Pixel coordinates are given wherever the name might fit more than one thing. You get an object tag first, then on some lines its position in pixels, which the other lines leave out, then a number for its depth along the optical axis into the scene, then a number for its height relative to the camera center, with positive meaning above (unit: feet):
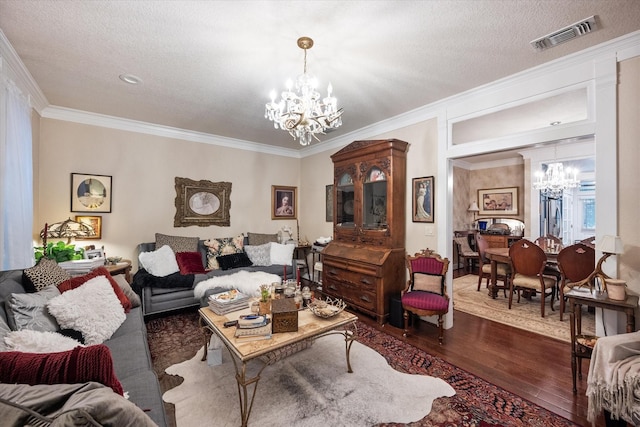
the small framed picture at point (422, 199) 11.34 +0.58
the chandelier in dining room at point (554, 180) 17.61 +2.22
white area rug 6.09 -4.61
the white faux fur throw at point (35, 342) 4.36 -2.20
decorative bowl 7.42 -2.79
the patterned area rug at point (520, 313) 10.69 -4.62
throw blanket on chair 5.01 -3.16
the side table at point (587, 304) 6.64 -2.37
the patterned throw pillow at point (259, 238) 16.28 -1.63
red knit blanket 3.10 -1.82
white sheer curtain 7.41 +0.99
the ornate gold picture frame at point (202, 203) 14.88 +0.52
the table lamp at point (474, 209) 23.49 +0.31
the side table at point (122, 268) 11.02 -2.34
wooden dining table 14.10 -2.72
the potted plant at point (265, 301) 7.59 -2.54
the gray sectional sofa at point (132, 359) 4.50 -3.18
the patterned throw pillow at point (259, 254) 15.08 -2.38
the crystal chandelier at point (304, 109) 7.12 +2.79
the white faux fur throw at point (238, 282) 11.71 -3.13
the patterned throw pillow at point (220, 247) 14.30 -1.96
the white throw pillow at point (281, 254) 15.37 -2.40
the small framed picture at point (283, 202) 18.28 +0.70
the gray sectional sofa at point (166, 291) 11.60 -3.49
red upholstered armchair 9.75 -3.06
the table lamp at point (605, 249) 6.88 -0.93
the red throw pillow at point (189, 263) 12.93 -2.48
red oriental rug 6.07 -4.64
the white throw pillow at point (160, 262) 12.12 -2.29
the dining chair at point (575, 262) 10.74 -2.02
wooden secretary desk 11.53 -0.87
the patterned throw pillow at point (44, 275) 6.67 -1.66
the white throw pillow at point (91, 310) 6.07 -2.40
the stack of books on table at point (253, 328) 6.39 -2.87
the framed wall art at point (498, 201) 21.52 +0.96
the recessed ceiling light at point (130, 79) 8.97 +4.51
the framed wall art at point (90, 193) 12.18 +0.88
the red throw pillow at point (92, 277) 7.08 -1.97
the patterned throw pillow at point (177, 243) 13.57 -1.58
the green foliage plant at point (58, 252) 10.21 -1.54
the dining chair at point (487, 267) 14.49 -3.10
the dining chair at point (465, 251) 21.18 -3.13
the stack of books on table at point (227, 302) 7.88 -2.71
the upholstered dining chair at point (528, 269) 12.34 -2.68
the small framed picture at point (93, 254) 11.15 -1.77
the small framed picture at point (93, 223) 12.16 -0.52
